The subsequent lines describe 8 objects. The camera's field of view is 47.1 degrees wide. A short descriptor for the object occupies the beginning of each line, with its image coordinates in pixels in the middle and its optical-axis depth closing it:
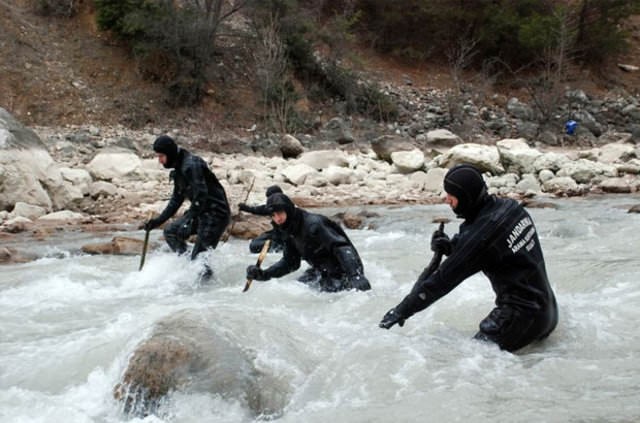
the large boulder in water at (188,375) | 3.80
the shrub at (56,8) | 24.94
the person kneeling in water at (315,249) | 6.02
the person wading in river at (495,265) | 4.04
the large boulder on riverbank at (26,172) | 12.04
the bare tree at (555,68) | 25.12
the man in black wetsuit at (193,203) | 7.02
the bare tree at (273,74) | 22.98
